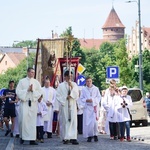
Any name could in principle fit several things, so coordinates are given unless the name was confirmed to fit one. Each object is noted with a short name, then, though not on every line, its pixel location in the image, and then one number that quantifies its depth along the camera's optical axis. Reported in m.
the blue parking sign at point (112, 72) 23.48
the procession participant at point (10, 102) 16.45
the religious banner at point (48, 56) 21.24
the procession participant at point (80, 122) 18.14
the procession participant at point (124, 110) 14.76
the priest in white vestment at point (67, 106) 13.94
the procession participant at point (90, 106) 14.53
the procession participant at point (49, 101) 16.33
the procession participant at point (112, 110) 15.03
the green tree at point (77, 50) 71.08
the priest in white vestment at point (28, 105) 14.01
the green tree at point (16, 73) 93.84
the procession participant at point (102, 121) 18.83
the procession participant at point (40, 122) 14.74
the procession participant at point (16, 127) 16.89
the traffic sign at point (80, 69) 23.75
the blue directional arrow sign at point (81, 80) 23.48
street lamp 29.96
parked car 22.94
